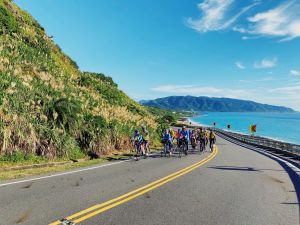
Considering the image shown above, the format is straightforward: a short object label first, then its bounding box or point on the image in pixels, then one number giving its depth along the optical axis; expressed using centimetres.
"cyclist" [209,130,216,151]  1699
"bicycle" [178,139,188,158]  1436
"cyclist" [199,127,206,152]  1632
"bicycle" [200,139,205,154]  1631
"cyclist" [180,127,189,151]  1438
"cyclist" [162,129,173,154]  1366
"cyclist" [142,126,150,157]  1296
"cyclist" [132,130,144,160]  1236
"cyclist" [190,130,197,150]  1757
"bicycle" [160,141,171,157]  1373
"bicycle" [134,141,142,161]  1238
